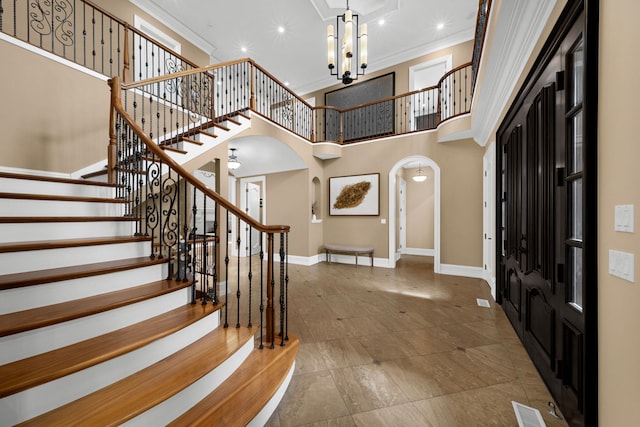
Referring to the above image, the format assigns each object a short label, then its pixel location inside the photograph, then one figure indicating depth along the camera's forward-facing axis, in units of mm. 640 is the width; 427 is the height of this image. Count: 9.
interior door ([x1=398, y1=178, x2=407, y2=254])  7723
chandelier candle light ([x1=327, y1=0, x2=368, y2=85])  3496
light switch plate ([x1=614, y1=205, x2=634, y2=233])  963
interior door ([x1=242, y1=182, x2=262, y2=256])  8346
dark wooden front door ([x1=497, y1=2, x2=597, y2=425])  1448
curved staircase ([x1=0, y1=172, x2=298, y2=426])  1129
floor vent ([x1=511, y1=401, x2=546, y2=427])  1500
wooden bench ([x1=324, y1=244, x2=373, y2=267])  5883
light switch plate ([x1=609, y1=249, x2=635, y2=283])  957
